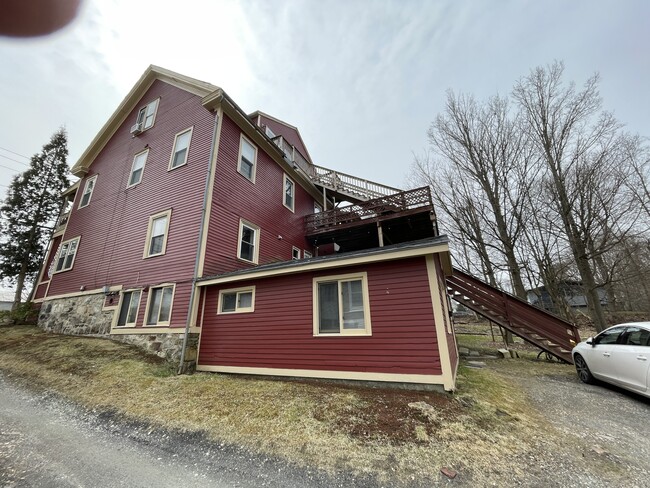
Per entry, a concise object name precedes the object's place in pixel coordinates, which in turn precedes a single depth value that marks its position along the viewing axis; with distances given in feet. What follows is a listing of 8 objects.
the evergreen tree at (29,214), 59.36
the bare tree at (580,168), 38.70
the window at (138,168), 38.23
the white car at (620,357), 16.42
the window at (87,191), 44.16
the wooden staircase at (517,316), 29.60
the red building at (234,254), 18.93
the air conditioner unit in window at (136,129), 41.04
